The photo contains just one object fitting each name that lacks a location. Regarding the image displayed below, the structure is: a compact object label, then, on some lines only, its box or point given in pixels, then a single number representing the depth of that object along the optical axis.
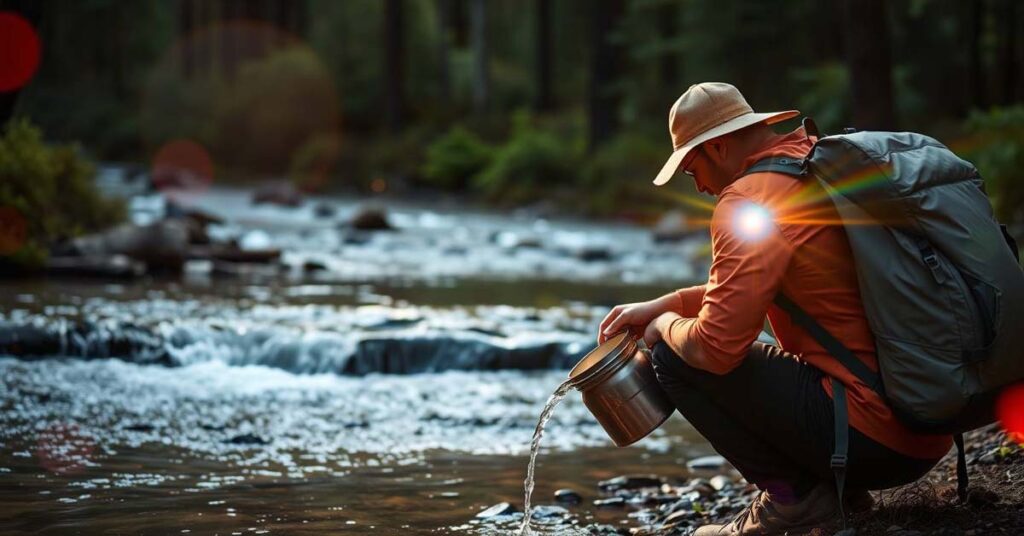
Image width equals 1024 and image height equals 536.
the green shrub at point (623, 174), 26.75
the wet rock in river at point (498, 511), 5.48
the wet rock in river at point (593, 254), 18.18
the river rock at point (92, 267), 13.40
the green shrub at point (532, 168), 30.95
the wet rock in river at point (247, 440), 6.98
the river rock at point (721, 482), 6.09
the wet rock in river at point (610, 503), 5.81
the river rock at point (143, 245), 14.64
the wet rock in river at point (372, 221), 22.06
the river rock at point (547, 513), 5.51
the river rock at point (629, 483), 6.17
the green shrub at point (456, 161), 34.44
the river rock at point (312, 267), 15.56
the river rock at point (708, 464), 6.78
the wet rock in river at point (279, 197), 28.14
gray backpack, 3.79
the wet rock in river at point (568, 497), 5.87
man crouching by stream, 3.91
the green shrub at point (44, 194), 13.15
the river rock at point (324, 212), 25.91
